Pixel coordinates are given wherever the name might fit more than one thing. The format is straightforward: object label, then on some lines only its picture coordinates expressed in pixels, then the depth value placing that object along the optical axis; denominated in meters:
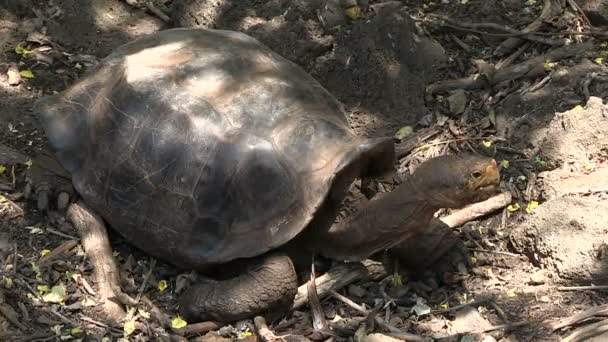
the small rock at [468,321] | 4.26
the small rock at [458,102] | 5.86
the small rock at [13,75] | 6.05
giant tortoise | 4.59
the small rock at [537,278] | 4.45
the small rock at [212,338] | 4.55
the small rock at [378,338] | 4.23
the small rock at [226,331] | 4.65
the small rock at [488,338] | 4.06
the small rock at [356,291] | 4.77
